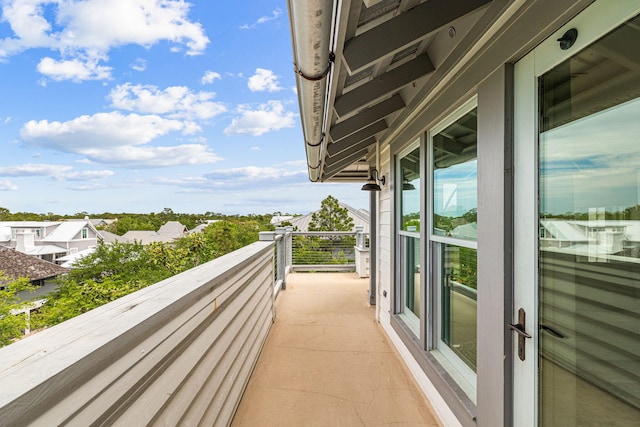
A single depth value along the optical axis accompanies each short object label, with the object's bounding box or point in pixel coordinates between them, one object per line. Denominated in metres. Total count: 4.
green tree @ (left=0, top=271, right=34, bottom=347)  12.12
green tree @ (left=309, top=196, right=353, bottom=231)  21.53
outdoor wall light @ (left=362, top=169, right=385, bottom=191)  4.11
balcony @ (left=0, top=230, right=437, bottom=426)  0.69
